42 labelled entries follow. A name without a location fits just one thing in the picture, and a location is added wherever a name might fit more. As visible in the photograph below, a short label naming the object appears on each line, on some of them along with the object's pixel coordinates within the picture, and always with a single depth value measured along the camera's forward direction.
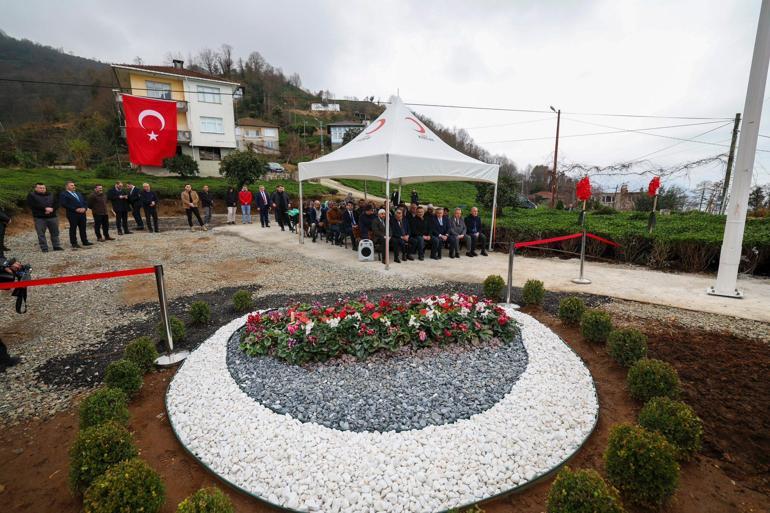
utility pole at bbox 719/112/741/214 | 13.27
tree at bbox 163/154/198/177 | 23.59
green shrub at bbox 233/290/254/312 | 5.13
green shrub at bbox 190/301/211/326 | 4.62
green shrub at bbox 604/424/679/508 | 1.87
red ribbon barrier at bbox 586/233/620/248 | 7.76
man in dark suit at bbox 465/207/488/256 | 9.04
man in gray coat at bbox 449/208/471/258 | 8.80
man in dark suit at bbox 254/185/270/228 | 13.80
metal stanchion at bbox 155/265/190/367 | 3.67
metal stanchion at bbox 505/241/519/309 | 5.04
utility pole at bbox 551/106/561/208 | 19.90
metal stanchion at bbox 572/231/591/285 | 6.45
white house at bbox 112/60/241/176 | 28.17
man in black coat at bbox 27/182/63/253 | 8.05
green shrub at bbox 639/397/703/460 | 2.24
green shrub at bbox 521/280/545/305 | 5.16
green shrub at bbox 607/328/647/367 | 3.36
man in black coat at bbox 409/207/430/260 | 8.59
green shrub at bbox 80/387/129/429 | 2.45
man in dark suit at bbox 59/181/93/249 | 8.71
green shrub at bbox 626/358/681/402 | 2.76
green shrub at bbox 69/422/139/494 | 2.01
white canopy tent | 7.48
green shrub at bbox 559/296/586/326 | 4.43
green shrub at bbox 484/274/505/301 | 5.34
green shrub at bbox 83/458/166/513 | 1.71
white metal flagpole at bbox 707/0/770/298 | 4.91
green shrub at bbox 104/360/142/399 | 3.03
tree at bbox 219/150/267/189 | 18.92
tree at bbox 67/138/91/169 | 23.48
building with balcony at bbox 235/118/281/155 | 44.56
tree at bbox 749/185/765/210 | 14.59
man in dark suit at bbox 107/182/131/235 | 10.73
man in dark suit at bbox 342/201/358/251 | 10.05
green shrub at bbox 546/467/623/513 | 1.62
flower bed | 3.49
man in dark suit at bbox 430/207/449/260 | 8.69
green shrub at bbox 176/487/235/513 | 1.65
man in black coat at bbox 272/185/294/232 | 13.20
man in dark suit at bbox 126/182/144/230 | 11.41
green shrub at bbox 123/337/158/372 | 3.44
